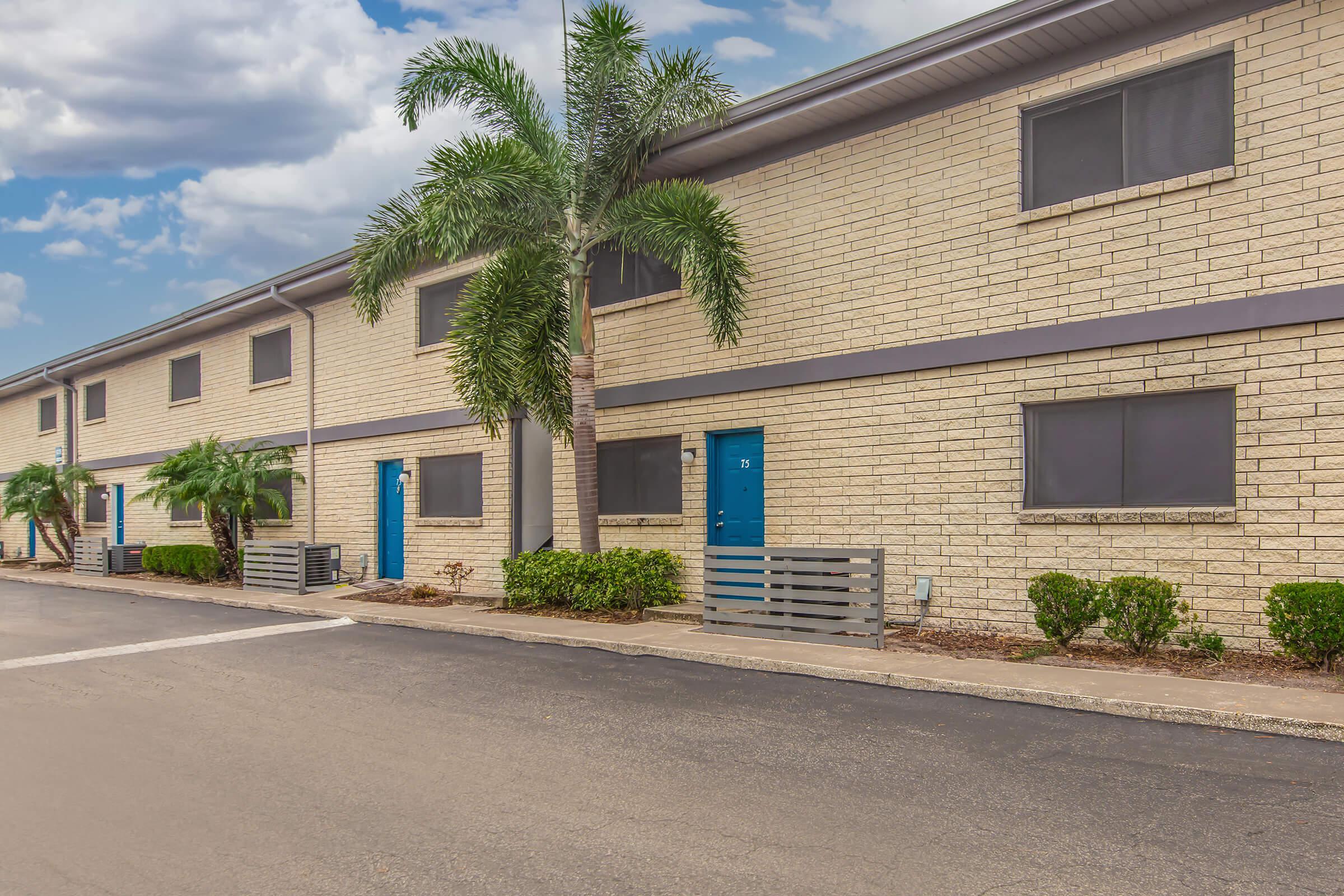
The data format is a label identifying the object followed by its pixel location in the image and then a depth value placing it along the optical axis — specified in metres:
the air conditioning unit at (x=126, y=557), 23.98
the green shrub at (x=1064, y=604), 9.17
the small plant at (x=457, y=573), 16.41
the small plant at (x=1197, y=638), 8.81
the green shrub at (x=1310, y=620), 7.80
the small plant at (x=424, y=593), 15.99
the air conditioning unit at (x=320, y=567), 18.16
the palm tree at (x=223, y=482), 19.44
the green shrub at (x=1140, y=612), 8.77
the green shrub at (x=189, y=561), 20.78
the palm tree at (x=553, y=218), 11.92
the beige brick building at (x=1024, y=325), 8.92
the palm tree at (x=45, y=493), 25.52
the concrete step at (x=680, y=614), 12.51
